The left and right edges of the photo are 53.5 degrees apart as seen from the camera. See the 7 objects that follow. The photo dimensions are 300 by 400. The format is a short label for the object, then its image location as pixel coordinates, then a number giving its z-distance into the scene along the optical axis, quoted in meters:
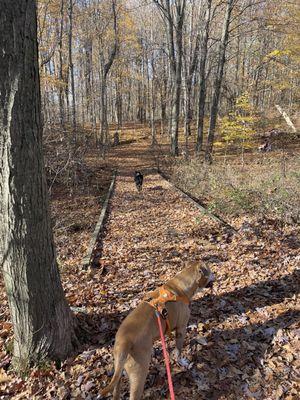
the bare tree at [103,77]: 22.14
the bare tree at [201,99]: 18.39
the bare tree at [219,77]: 16.16
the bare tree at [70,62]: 17.38
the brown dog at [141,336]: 2.77
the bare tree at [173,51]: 19.09
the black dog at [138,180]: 13.15
